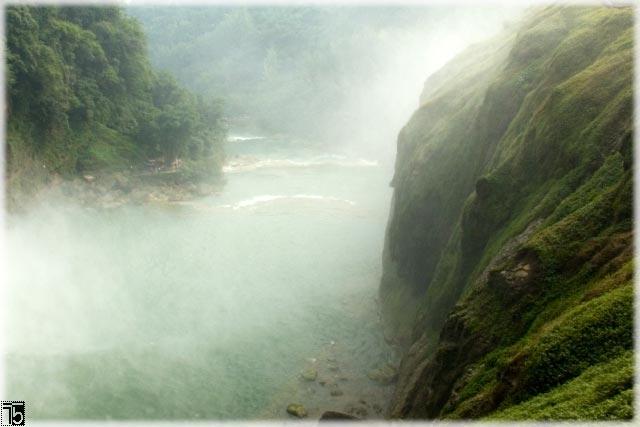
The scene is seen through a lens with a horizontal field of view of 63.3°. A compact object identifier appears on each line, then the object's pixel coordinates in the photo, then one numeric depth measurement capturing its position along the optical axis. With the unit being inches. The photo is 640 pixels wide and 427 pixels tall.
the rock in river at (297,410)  1038.4
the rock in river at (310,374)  1159.6
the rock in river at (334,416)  985.5
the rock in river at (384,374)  1154.0
